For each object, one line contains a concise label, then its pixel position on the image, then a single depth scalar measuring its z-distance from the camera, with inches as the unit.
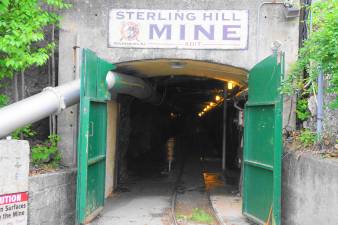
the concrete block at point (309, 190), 234.7
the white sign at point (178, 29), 386.9
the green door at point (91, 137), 305.1
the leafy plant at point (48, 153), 345.7
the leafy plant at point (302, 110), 364.5
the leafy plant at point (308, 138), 298.7
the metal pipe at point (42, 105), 269.9
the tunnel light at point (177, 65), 416.2
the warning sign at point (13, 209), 237.8
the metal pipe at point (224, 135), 729.1
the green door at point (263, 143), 297.1
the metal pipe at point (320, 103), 293.4
